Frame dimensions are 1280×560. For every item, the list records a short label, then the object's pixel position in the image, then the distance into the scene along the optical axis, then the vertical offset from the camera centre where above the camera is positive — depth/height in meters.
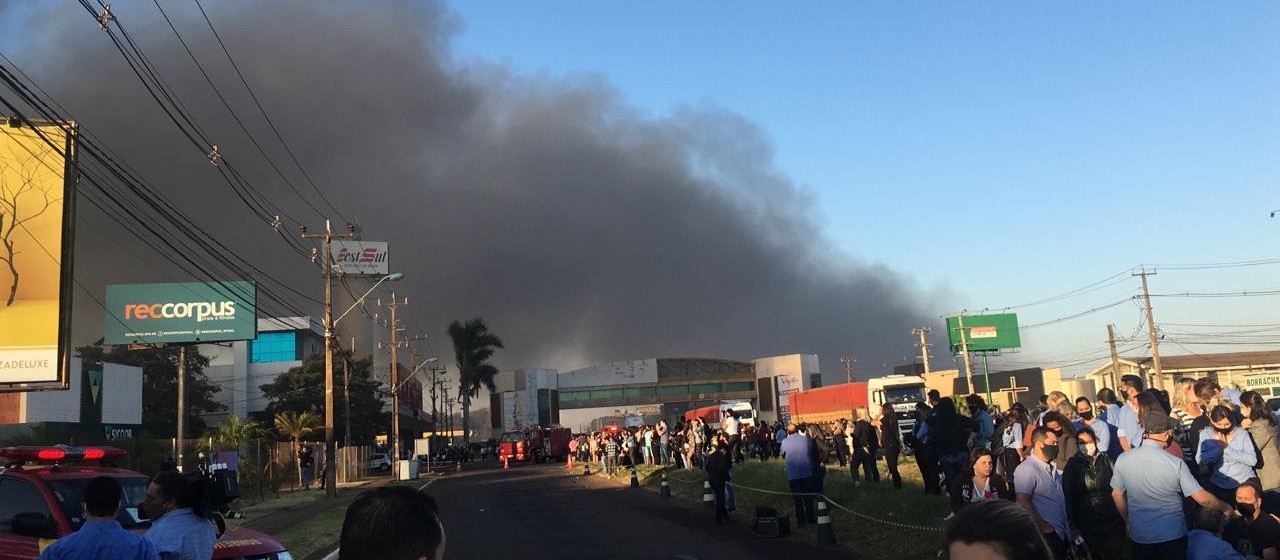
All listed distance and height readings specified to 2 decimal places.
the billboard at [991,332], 90.69 +5.64
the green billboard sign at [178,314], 49.47 +7.04
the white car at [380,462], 69.81 -2.15
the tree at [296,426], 50.41 +0.73
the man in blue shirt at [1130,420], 10.96 -0.46
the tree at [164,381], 71.69 +5.23
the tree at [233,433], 34.53 +0.40
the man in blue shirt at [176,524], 6.21 -0.51
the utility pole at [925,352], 88.06 +4.05
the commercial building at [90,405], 47.22 +2.66
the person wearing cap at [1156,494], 7.38 -0.91
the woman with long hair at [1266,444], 10.02 -0.77
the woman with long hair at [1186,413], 10.62 -0.44
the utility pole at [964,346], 75.32 +4.05
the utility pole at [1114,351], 67.38 +2.18
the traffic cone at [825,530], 14.77 -2.00
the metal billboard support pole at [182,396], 35.19 +1.94
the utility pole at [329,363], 34.62 +2.92
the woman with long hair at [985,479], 9.98 -0.95
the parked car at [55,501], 8.66 -0.43
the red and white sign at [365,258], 93.12 +17.56
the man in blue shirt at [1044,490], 8.68 -0.94
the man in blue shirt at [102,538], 4.96 -0.46
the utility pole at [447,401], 122.71 +3.65
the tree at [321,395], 72.12 +3.28
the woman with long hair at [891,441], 18.48 -0.86
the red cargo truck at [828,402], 51.64 -0.03
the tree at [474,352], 97.50 +7.77
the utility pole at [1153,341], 58.76 +2.51
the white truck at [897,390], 45.25 +0.32
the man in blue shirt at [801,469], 16.62 -1.16
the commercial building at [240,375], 84.75 +6.12
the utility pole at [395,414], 60.68 +1.18
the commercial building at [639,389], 123.44 +3.48
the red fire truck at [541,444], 72.25 -1.65
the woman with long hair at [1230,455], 9.38 -0.81
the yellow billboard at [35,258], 24.41 +5.23
